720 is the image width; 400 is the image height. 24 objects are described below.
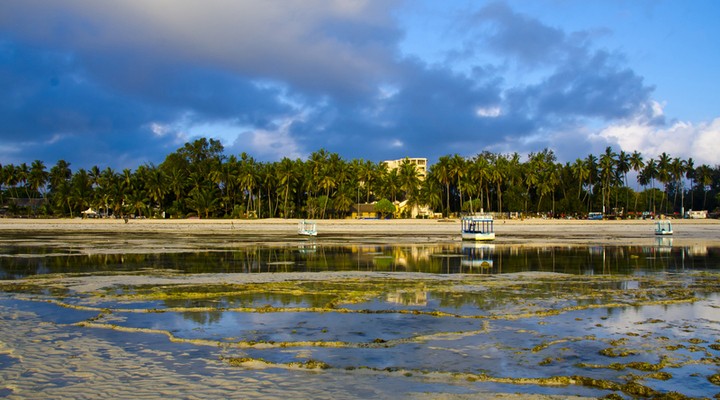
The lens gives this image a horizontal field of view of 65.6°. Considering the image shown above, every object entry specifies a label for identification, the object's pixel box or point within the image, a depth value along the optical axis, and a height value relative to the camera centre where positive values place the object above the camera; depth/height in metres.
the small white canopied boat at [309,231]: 64.75 -2.24
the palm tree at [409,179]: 115.00 +6.72
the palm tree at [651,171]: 127.75 +9.31
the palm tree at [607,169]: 117.34 +8.91
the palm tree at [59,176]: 117.75 +8.25
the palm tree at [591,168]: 119.31 +9.36
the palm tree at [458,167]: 112.06 +8.98
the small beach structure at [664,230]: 66.25 -2.19
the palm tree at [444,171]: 112.88 +8.21
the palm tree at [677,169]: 126.88 +9.69
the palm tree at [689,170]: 129.00 +9.70
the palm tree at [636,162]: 122.25 +10.88
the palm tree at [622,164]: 122.12 +10.47
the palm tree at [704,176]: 133.90 +8.73
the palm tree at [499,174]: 111.88 +7.57
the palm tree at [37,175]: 127.62 +8.36
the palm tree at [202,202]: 106.31 +1.86
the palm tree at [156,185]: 106.75 +5.17
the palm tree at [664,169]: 126.50 +9.66
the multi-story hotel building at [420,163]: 154.12 +13.95
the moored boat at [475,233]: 53.72 -2.09
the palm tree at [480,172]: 111.88 +7.98
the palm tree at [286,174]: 107.44 +7.27
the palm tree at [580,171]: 116.75 +8.58
